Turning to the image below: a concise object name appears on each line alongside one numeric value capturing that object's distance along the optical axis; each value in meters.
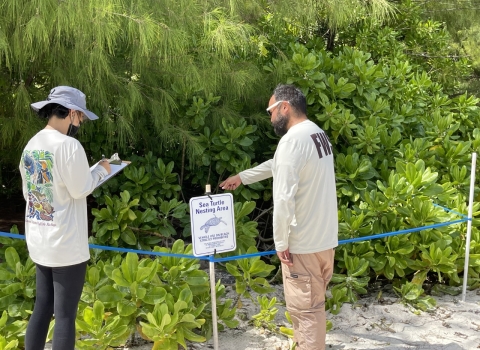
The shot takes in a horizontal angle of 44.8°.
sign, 2.83
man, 2.57
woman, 2.33
